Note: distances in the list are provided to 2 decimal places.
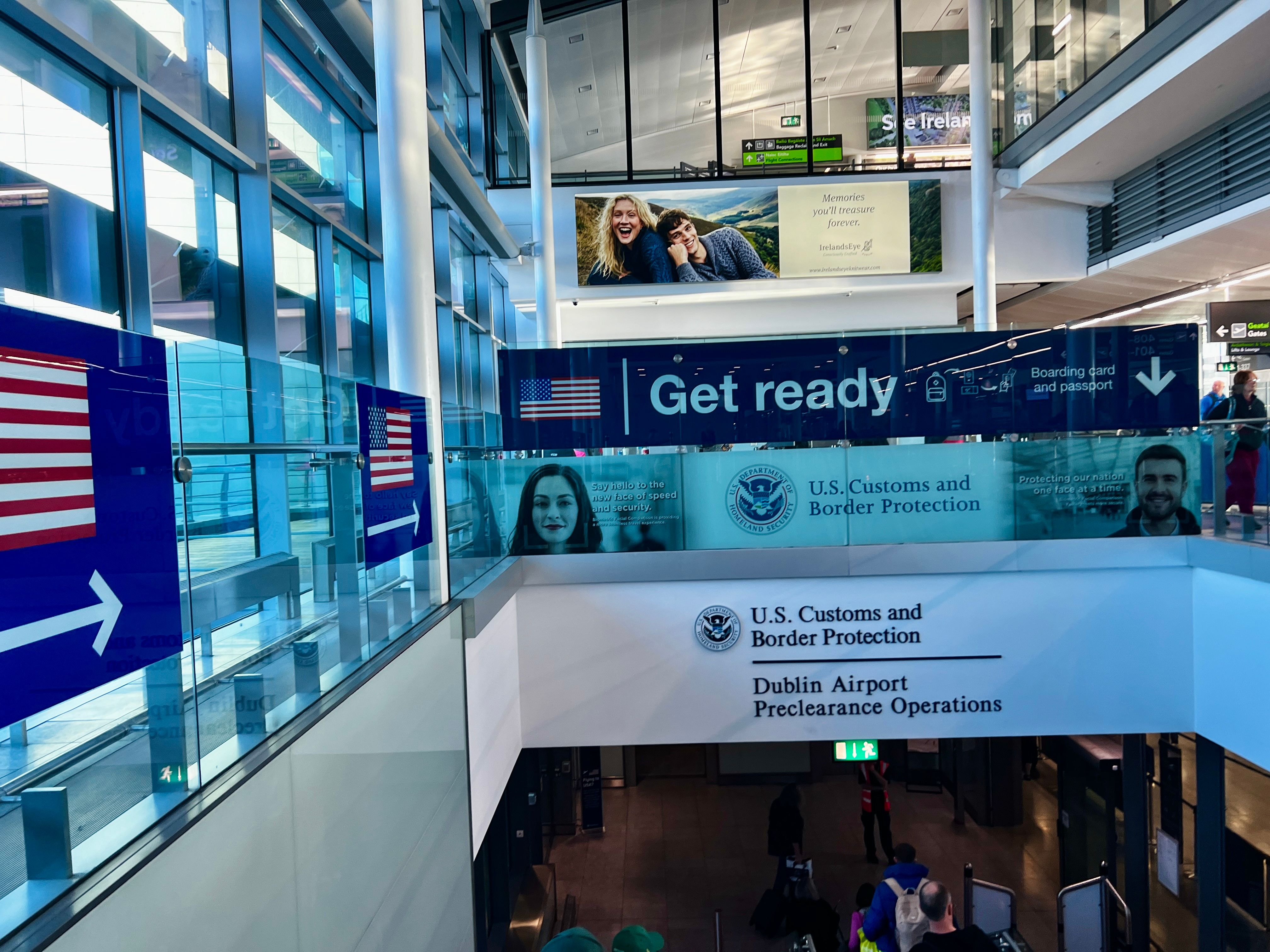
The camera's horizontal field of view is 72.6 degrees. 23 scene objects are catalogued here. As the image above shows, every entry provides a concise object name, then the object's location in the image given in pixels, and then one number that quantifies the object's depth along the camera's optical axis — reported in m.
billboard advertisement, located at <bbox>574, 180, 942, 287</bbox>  14.07
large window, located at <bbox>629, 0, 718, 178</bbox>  15.18
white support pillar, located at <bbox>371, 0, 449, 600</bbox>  4.62
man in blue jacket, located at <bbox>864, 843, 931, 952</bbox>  6.59
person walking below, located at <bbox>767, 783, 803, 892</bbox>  10.13
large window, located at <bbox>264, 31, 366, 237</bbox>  6.16
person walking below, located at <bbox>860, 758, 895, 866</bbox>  10.52
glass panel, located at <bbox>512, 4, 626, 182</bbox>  14.89
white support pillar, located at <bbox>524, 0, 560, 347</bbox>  11.85
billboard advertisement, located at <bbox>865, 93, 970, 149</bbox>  14.79
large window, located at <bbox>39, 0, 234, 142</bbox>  4.18
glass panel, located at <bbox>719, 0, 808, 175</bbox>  15.51
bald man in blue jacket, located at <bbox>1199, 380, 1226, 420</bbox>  8.27
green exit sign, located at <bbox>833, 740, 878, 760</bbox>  6.95
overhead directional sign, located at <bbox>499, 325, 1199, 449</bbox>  6.47
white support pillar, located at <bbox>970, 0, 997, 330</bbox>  12.34
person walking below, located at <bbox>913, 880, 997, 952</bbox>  5.74
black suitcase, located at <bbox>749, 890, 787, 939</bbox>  8.81
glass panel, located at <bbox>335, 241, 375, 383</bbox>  7.49
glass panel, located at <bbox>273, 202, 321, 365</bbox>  6.16
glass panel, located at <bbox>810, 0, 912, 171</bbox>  14.88
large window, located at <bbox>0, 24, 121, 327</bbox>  3.59
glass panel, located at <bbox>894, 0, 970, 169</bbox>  14.71
